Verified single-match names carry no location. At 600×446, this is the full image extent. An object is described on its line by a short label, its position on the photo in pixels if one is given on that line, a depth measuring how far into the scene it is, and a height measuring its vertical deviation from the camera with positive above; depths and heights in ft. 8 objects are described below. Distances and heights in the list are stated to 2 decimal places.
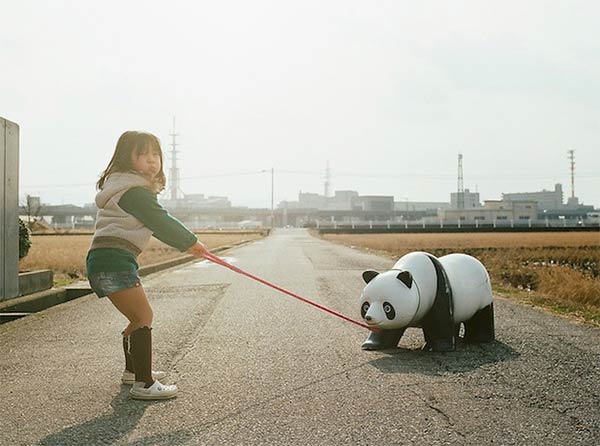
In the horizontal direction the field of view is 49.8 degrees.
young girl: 13.48 -0.43
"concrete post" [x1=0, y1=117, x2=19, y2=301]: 28.07 +0.24
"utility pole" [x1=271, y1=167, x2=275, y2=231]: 375.37 +1.87
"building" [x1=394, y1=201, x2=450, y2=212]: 596.29 +11.45
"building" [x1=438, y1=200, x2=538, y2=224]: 369.09 +2.76
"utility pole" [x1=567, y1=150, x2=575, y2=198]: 363.76 +33.75
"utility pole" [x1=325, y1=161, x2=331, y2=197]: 617.62 +27.43
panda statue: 17.69 -2.40
